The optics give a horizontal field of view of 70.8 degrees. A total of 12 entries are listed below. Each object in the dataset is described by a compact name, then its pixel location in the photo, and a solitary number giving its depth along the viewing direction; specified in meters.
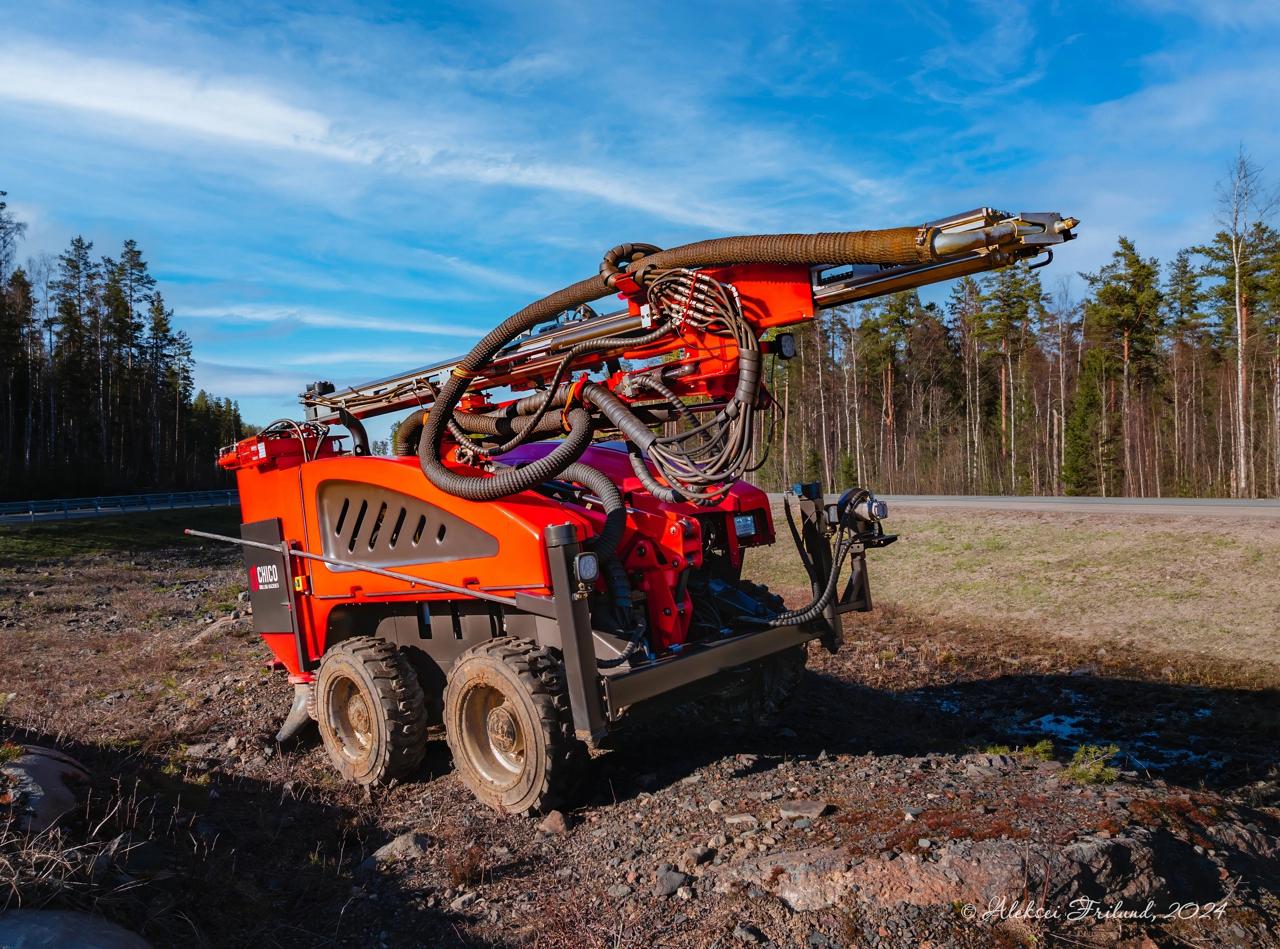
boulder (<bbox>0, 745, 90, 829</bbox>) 4.18
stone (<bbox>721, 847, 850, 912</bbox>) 3.75
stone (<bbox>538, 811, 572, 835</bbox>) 5.04
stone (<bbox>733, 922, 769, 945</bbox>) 3.56
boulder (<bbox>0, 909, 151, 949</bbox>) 3.16
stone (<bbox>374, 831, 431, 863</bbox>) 4.88
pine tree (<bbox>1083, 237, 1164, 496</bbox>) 38.81
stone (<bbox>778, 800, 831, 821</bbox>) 4.53
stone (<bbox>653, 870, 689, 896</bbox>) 4.06
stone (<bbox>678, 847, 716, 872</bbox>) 4.25
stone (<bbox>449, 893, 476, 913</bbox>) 4.23
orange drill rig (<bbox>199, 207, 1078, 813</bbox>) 5.00
